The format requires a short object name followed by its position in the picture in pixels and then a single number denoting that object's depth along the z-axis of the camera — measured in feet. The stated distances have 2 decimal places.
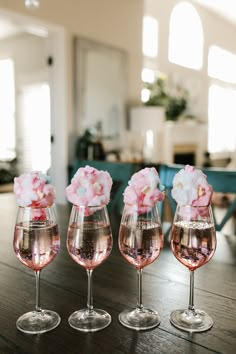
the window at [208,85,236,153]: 26.32
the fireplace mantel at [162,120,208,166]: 20.07
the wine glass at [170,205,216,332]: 2.05
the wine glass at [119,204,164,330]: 2.07
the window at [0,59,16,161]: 21.28
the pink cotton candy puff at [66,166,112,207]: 1.97
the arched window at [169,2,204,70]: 21.96
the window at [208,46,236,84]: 25.61
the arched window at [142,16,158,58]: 20.02
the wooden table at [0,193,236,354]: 1.83
